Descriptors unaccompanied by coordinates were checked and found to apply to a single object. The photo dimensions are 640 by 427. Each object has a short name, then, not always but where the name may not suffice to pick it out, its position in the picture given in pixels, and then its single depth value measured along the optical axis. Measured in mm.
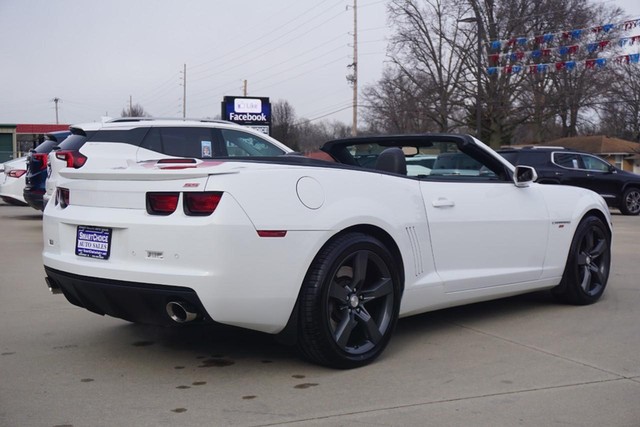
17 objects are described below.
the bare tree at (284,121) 47638
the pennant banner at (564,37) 25131
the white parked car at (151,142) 9680
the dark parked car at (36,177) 12891
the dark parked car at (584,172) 19000
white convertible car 4059
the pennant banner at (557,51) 26833
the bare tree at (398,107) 48844
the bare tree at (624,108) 45844
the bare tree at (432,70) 46875
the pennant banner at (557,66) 26641
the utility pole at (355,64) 47250
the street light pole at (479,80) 33450
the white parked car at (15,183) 15883
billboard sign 24797
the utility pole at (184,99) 77750
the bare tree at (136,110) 86538
